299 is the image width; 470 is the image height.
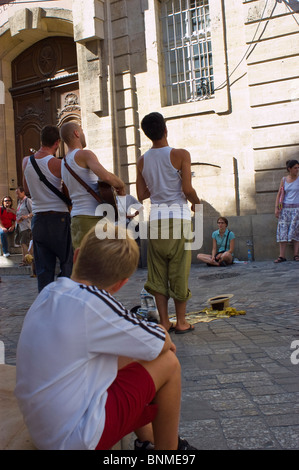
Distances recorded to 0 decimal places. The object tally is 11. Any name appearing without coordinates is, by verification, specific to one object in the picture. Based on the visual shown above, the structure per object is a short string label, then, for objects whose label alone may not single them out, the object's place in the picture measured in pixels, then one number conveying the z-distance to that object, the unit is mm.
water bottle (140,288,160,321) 4977
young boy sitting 1928
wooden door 13672
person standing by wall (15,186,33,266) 11695
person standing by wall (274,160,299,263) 9812
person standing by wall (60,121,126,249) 4469
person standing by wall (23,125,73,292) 4867
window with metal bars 11203
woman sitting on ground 10195
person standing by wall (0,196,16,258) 12969
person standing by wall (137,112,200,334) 4707
